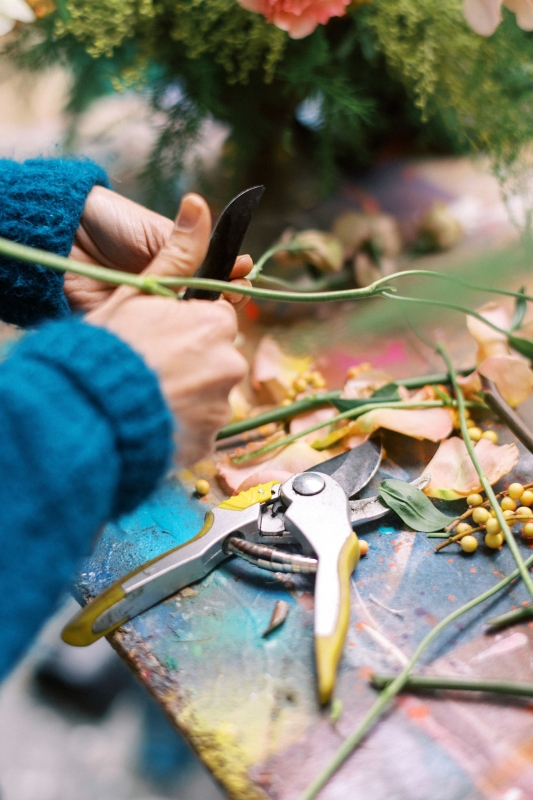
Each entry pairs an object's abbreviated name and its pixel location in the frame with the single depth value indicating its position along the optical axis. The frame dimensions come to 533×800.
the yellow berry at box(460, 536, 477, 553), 0.37
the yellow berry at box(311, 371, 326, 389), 0.51
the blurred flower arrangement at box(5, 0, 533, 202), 0.55
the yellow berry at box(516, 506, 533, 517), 0.37
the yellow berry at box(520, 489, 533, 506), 0.39
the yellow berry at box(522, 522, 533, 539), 0.37
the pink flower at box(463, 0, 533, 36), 0.40
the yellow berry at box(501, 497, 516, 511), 0.38
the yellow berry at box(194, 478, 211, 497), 0.42
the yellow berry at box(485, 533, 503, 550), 0.37
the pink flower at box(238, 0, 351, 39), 0.45
